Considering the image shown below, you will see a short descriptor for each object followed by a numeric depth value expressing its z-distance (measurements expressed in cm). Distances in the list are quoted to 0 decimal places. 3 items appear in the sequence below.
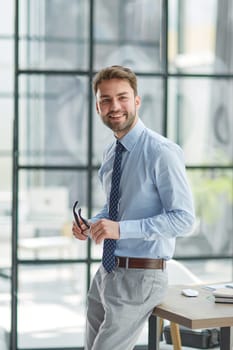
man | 320
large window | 521
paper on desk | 380
